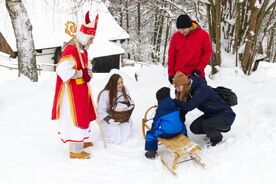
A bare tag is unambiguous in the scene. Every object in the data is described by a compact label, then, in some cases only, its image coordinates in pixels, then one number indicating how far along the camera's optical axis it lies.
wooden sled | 4.32
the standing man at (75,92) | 4.71
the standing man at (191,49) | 5.37
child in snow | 4.59
